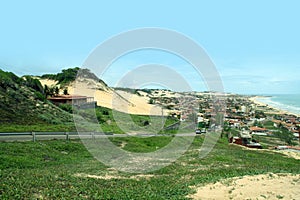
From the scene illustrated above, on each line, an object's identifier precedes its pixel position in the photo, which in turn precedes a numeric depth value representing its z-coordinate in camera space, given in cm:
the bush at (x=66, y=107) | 5819
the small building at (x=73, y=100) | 6353
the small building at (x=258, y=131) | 8162
